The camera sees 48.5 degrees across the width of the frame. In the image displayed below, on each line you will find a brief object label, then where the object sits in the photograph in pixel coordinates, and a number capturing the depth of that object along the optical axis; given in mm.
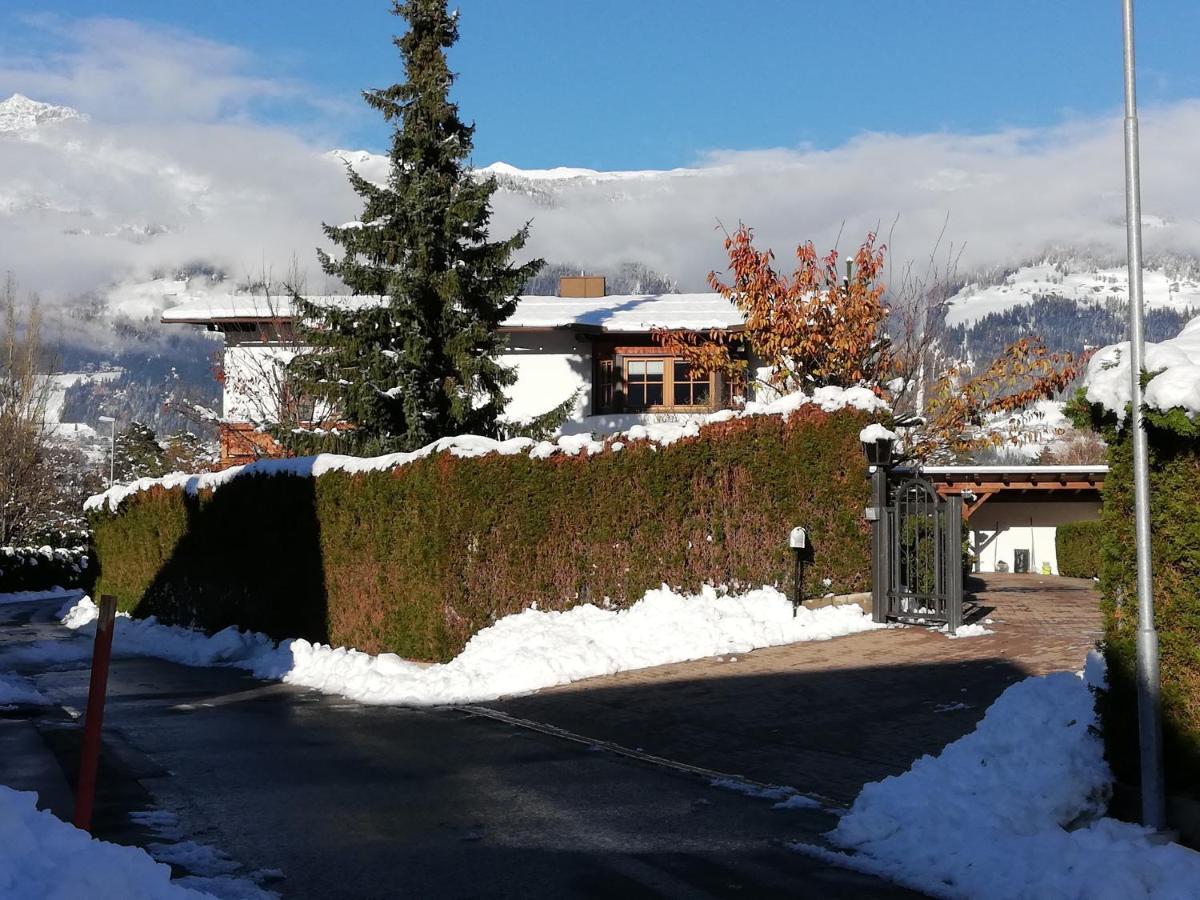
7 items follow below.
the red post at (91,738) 6246
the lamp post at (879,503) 17719
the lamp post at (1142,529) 7320
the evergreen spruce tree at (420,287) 25984
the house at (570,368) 34906
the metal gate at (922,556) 16922
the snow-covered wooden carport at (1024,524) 42469
